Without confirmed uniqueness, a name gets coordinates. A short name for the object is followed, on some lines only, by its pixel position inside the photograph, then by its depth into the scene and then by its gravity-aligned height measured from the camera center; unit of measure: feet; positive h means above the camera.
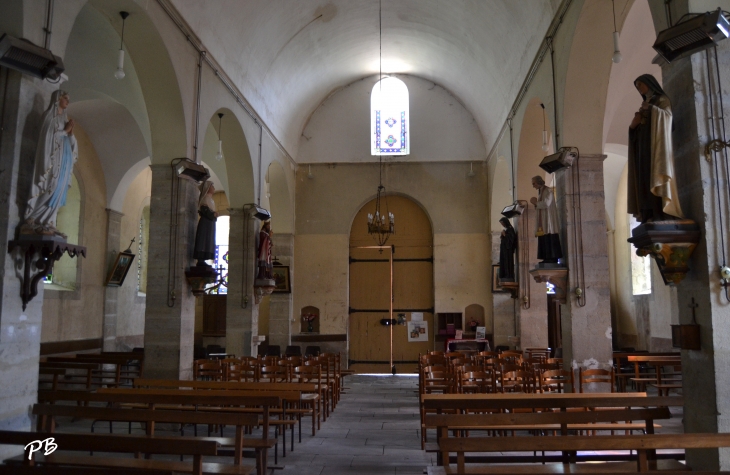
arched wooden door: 58.54 +3.02
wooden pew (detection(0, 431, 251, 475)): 11.16 -2.38
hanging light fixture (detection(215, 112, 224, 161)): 38.81 +12.67
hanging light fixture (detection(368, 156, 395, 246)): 57.57 +10.87
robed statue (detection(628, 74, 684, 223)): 16.42 +4.36
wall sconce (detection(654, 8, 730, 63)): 15.16 +7.17
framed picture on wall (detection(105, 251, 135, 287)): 47.52 +3.93
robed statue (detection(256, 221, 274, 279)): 42.32 +4.58
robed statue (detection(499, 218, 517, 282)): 42.19 +4.49
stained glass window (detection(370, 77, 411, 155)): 59.36 +19.83
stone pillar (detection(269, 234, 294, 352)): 54.49 +0.03
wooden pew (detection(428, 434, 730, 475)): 11.75 -2.45
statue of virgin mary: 17.67 +4.44
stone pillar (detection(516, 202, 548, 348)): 41.50 +0.56
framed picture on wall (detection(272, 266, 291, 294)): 55.06 +3.44
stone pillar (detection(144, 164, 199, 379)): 29.19 +1.77
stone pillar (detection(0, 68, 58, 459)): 16.87 +1.60
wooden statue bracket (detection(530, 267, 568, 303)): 28.21 +1.92
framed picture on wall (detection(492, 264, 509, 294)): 54.70 +3.40
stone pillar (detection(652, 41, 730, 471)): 15.43 +1.92
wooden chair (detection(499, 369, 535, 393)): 24.51 -2.55
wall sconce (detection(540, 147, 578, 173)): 28.53 +7.45
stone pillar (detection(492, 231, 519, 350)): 54.75 +0.09
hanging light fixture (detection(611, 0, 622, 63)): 23.30 +10.13
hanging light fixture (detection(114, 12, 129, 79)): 25.01 +10.27
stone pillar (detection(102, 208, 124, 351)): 47.39 +1.86
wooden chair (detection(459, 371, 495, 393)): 24.44 -2.62
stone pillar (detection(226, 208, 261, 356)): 41.45 +2.27
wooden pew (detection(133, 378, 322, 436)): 22.18 -2.46
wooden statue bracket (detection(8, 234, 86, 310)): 17.24 +1.84
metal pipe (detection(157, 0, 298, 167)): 28.81 +14.27
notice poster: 58.34 -1.22
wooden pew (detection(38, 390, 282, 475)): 17.60 -2.31
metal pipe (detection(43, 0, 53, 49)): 18.94 +9.10
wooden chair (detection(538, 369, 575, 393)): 23.40 -2.46
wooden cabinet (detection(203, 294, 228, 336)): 60.90 +0.54
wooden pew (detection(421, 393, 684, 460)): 17.15 -2.38
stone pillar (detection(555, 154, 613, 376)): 27.78 +2.44
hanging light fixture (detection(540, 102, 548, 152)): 32.45 +9.44
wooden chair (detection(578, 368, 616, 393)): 23.09 -2.10
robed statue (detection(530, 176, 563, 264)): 28.99 +4.36
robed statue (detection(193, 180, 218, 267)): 30.58 +4.33
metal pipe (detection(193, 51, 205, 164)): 31.58 +11.07
